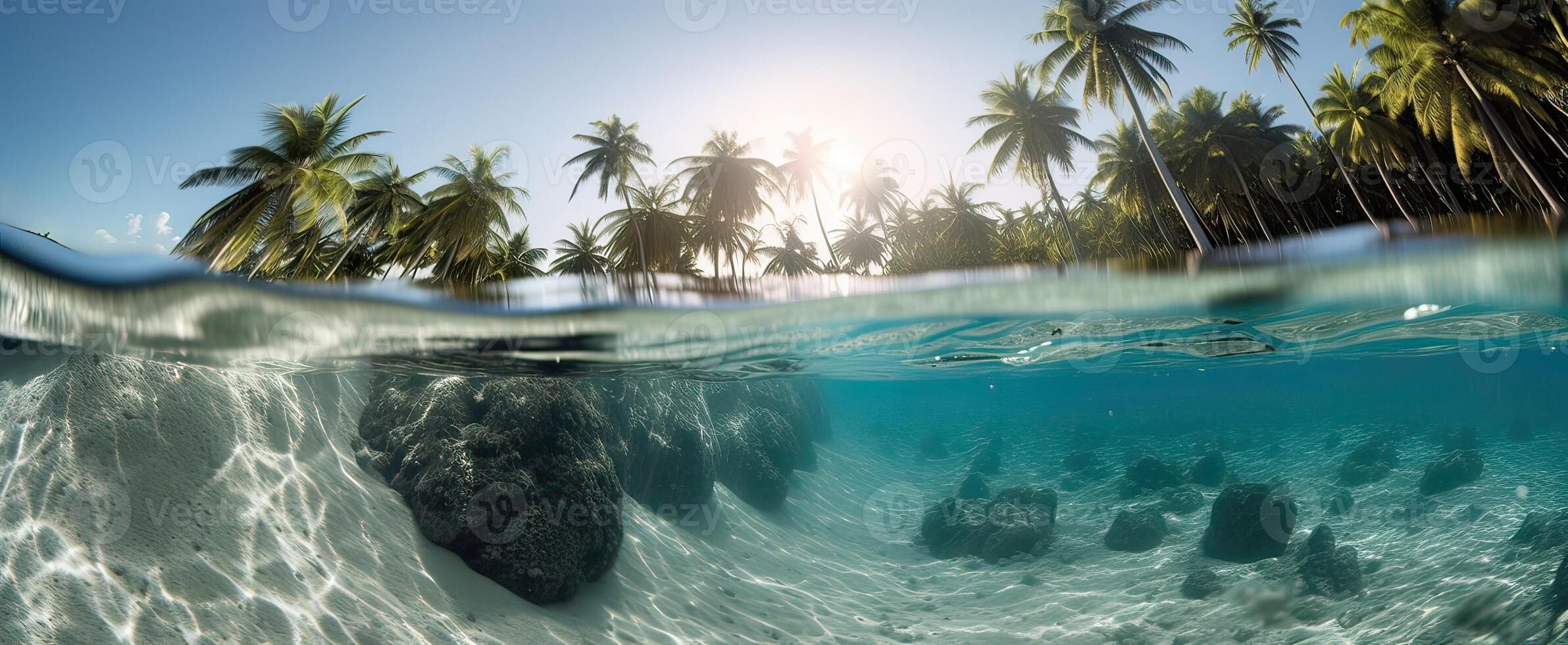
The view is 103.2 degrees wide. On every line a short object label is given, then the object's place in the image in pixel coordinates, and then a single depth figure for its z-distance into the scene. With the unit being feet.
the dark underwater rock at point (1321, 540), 38.63
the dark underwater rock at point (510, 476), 27.71
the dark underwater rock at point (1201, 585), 38.93
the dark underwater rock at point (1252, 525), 42.93
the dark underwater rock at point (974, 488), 67.10
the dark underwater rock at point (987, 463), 81.82
